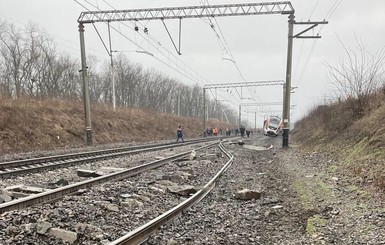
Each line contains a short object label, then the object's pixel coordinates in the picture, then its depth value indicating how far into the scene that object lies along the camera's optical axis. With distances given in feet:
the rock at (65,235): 15.72
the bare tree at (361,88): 53.98
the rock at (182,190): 28.45
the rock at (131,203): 23.12
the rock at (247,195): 27.73
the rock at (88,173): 34.29
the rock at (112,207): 21.49
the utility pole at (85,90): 79.15
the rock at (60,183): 28.66
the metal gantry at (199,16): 67.51
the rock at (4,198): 21.09
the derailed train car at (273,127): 173.78
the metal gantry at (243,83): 160.04
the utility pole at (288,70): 70.92
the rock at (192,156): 54.38
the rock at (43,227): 16.02
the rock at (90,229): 16.94
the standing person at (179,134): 114.83
